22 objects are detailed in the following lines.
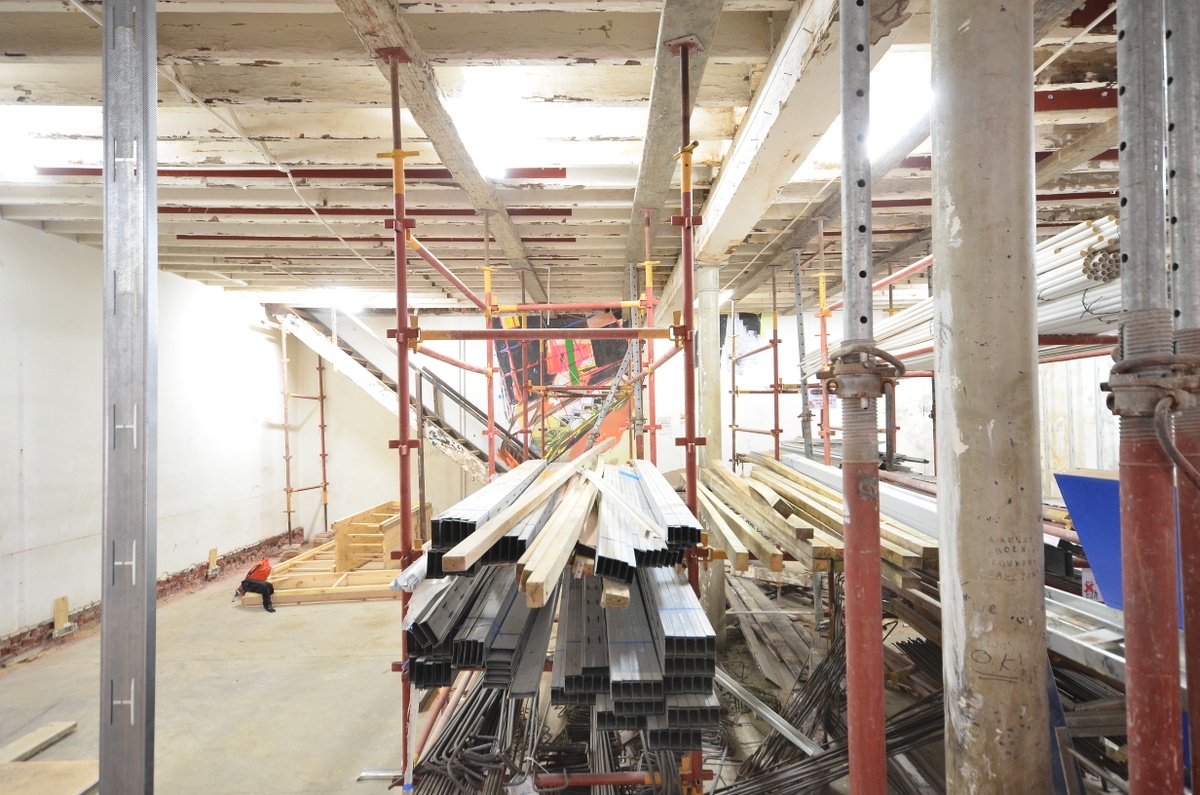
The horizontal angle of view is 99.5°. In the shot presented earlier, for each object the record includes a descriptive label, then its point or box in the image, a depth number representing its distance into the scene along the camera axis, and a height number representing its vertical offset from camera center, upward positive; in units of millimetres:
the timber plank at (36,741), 3223 -2204
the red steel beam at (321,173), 4172 +1938
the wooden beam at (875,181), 2143 +1682
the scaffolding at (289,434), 8914 -516
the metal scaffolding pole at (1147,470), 1221 -182
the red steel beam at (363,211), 4879 +1887
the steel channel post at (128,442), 1662 -110
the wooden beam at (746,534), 2686 -850
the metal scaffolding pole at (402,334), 2521 +356
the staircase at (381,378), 8182 +470
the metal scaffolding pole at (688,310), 2578 +478
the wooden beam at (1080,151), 2918 +1542
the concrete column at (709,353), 5055 +485
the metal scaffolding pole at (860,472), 1492 -219
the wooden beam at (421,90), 2184 +1670
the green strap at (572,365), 9898 +739
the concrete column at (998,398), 1405 -1
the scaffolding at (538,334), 2459 +363
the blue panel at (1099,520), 1737 -435
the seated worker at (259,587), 5949 -2109
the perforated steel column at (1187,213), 1313 +479
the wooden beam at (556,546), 1588 -548
